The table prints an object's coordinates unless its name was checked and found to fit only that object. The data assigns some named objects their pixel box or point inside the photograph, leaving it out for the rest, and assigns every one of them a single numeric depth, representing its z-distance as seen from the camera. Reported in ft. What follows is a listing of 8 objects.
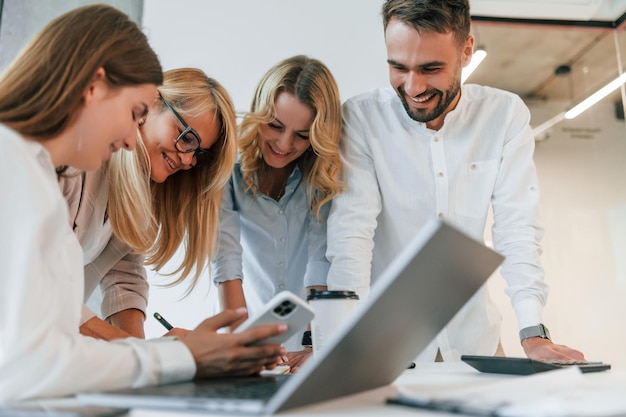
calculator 3.27
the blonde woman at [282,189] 5.69
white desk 2.07
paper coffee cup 3.43
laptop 2.03
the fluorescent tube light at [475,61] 12.76
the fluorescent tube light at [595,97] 13.59
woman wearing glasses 4.73
